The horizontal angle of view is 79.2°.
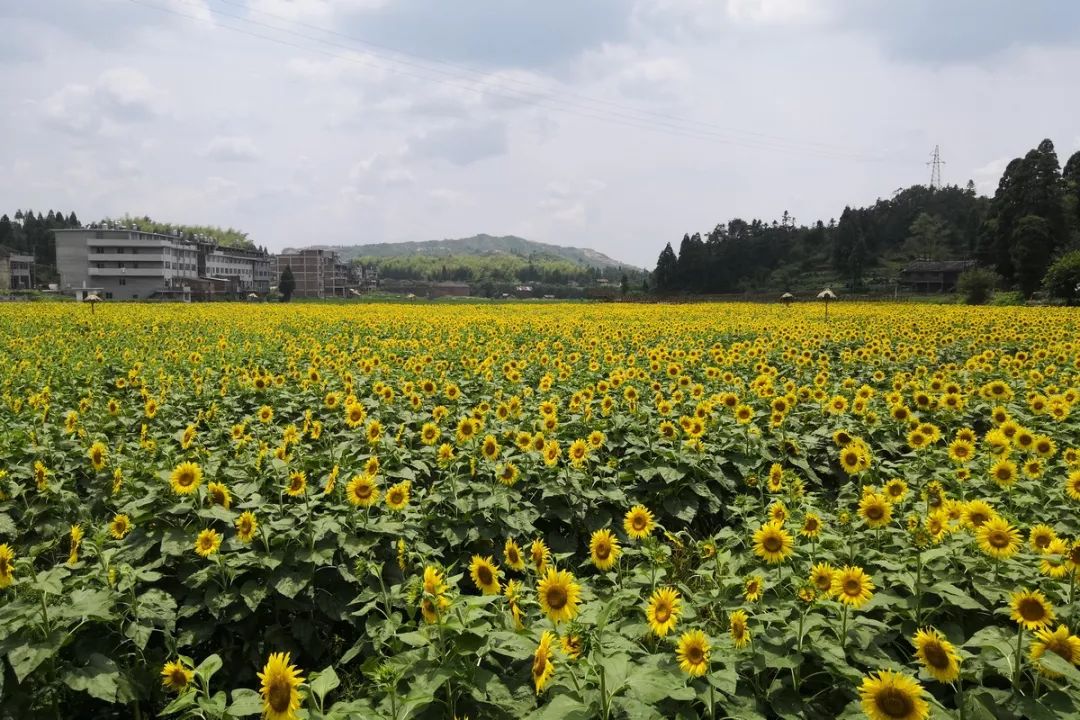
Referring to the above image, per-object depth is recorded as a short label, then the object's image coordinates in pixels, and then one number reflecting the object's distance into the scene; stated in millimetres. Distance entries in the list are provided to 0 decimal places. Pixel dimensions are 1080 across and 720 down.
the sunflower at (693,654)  2088
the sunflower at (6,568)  2611
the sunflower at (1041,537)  2807
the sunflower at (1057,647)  2072
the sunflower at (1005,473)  3678
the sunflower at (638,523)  3137
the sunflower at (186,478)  3512
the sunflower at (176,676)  2273
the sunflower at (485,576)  2568
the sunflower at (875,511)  3055
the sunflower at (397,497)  3449
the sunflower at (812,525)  2994
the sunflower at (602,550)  2850
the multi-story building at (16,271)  86562
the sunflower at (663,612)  2287
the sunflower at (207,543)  3162
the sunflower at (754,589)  2634
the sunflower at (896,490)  3413
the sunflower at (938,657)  2066
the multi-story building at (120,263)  85562
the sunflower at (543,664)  1966
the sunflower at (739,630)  2256
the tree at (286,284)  88494
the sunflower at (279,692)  1929
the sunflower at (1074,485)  3399
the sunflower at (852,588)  2418
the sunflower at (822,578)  2586
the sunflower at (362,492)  3492
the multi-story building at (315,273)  114062
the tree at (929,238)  77000
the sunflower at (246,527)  3287
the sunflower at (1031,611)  2161
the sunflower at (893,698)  1875
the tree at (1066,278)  31422
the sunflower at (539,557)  2764
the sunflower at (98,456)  4211
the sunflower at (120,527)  3348
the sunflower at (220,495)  3537
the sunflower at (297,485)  3627
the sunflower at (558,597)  2311
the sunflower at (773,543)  2754
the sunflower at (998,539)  2676
